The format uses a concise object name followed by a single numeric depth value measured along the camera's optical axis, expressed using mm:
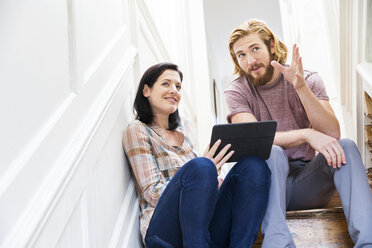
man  1400
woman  1353
